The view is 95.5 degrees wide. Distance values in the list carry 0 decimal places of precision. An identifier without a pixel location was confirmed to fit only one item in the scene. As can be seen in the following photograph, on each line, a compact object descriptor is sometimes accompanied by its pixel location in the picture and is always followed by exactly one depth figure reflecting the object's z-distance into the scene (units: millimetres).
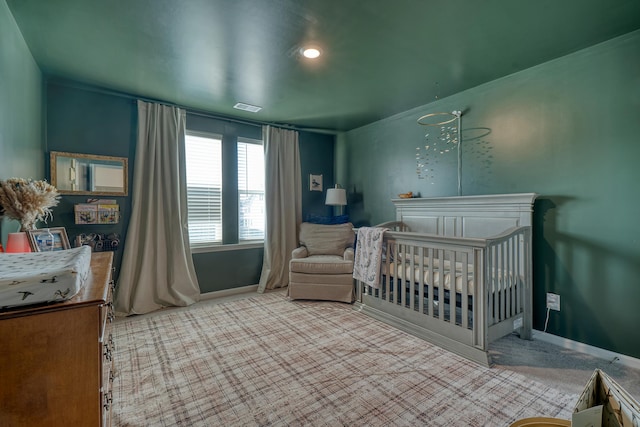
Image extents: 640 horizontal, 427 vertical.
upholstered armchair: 3277
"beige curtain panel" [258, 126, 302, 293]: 3992
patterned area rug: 1558
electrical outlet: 2375
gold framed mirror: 2764
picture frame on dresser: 1481
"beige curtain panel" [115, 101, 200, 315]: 3078
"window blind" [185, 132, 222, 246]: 3553
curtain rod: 2768
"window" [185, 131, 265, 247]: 3582
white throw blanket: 2826
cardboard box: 639
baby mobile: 3068
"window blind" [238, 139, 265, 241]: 3930
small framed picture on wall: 4496
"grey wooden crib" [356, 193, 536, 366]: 2109
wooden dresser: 753
